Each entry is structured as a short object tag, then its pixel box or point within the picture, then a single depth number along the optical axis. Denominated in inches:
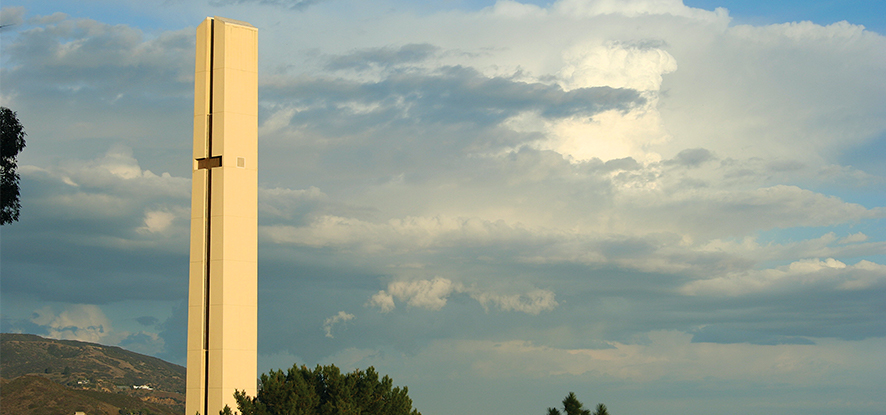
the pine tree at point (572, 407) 2134.6
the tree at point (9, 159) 1945.1
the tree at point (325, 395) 1621.6
